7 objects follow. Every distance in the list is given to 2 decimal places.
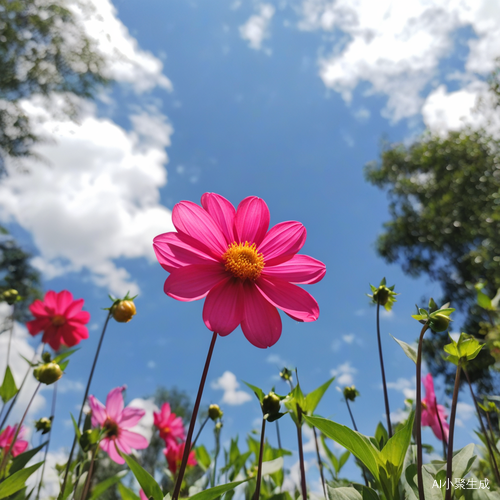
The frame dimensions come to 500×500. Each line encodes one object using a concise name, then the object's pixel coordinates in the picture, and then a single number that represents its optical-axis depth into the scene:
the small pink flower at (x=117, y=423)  0.32
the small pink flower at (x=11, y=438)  0.34
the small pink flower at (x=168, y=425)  0.44
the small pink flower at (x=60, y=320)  0.38
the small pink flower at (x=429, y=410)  0.31
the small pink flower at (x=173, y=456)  0.39
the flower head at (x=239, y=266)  0.20
